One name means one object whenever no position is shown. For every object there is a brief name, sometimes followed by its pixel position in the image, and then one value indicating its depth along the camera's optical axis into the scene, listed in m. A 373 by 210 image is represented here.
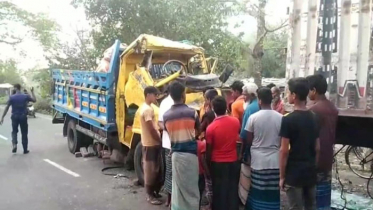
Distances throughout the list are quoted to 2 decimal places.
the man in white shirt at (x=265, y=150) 4.28
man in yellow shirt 5.51
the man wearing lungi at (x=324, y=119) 4.27
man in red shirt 4.46
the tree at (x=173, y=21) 13.02
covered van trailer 4.22
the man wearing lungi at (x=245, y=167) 4.75
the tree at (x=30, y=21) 25.95
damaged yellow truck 6.56
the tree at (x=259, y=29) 15.32
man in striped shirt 4.56
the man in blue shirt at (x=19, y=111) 9.42
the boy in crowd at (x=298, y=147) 3.84
